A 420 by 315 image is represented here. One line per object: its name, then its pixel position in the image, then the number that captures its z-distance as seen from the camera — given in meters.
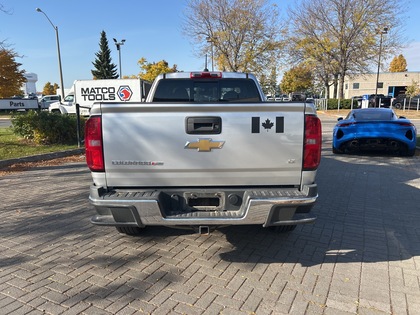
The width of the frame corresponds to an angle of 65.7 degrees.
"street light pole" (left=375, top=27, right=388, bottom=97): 30.79
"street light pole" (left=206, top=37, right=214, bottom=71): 30.42
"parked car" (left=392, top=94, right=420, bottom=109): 34.34
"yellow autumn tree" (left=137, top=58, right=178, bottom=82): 53.72
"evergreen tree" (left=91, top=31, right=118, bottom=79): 64.06
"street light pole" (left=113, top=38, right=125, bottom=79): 38.19
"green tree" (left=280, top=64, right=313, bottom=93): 39.22
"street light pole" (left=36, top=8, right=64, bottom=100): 26.22
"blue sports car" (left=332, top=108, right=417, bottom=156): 8.90
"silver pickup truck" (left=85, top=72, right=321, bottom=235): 2.96
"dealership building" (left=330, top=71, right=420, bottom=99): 65.31
